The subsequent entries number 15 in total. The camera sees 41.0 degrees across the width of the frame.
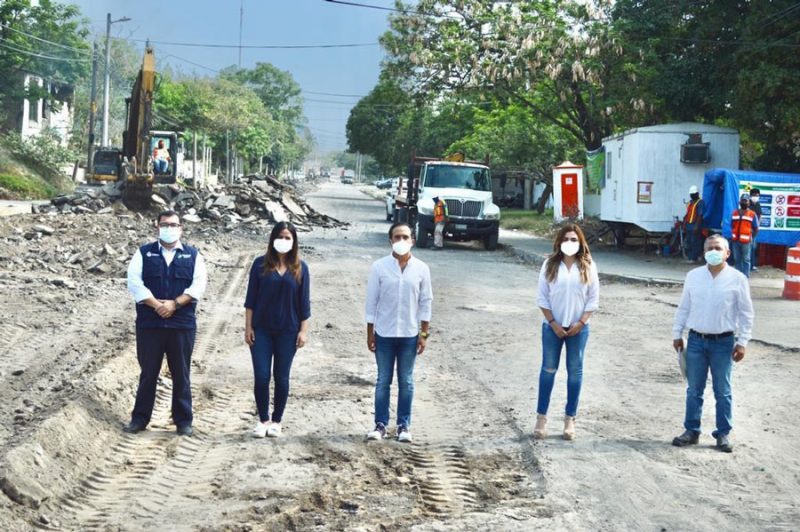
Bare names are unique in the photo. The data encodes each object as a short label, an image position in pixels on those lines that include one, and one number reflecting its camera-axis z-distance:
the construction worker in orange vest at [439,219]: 31.02
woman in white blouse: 8.56
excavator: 35.22
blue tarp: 24.98
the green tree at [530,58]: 33.69
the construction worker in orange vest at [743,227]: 21.05
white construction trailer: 28.69
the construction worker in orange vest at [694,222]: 25.91
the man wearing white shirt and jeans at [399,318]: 8.44
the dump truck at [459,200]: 31.45
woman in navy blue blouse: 8.47
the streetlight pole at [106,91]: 50.62
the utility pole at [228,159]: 89.45
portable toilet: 34.91
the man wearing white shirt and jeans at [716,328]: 8.62
